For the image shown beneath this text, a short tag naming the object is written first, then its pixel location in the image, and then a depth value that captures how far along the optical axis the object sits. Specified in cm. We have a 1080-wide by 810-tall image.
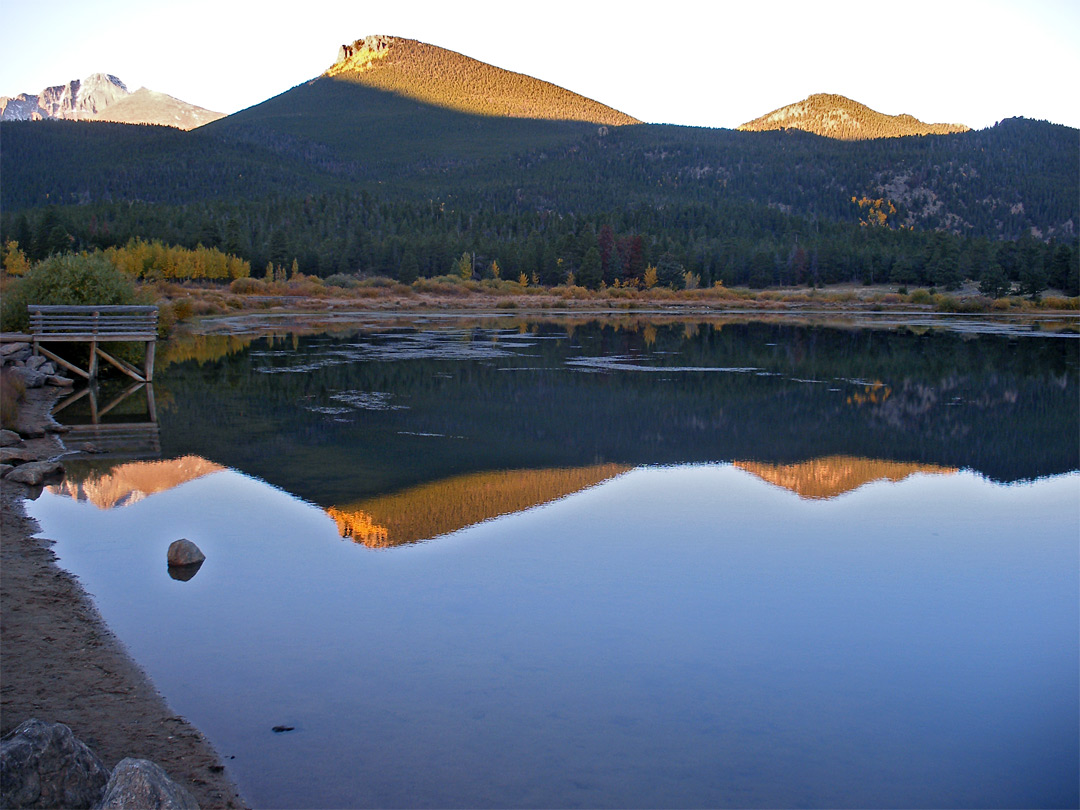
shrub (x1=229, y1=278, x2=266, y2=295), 7025
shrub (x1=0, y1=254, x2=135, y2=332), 2366
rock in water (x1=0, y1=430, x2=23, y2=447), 1381
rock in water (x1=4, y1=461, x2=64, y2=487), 1195
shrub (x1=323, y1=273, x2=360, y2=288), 8069
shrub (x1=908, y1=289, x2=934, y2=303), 7581
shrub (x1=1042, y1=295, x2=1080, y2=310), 6781
